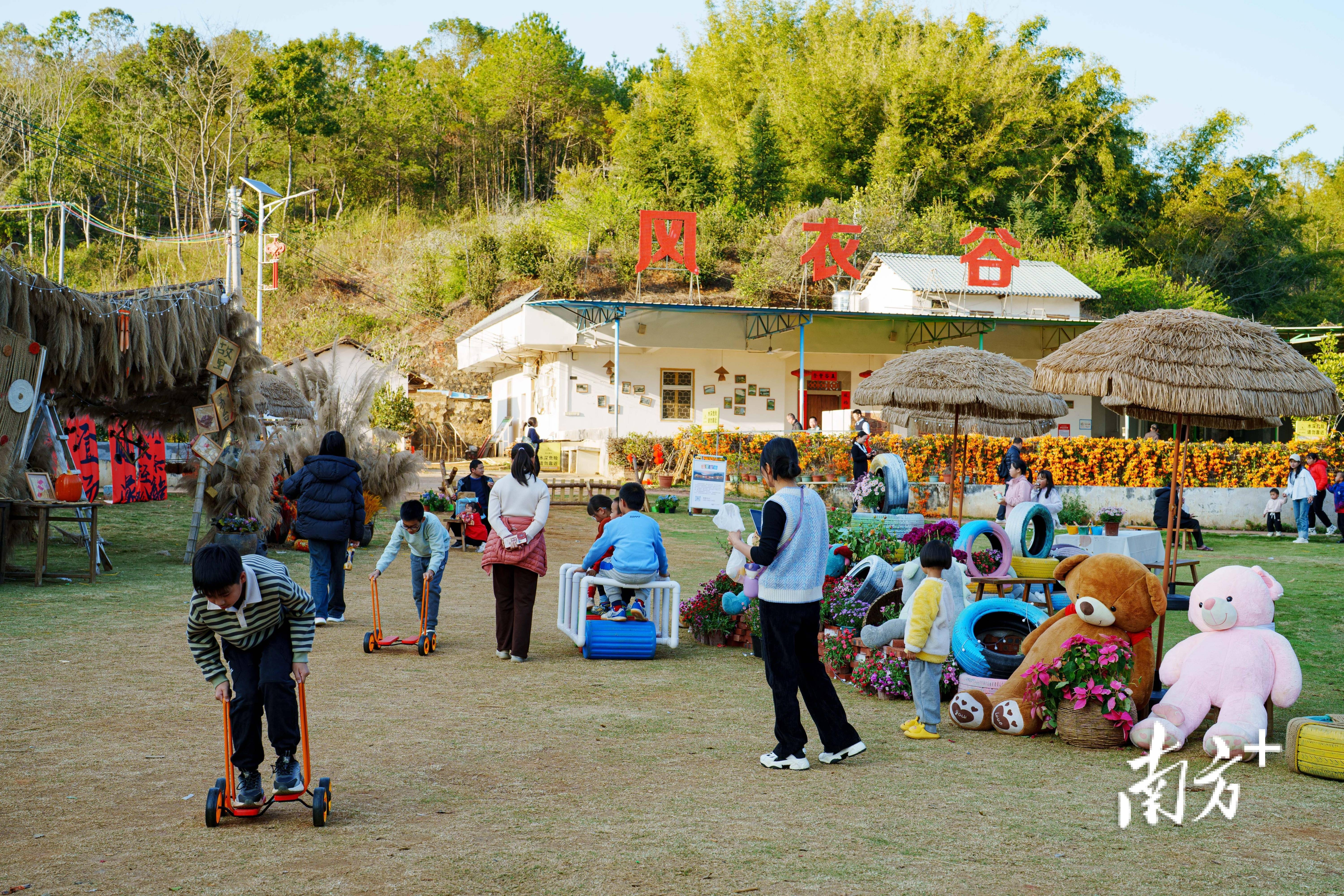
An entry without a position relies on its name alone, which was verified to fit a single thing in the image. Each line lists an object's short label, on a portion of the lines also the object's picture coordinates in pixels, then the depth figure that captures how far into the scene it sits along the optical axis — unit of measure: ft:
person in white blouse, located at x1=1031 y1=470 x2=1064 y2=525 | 40.81
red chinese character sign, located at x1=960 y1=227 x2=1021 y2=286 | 107.14
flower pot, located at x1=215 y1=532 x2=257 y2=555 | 35.68
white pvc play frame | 26.40
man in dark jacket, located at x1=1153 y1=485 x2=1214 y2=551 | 49.55
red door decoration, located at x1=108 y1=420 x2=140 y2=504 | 61.00
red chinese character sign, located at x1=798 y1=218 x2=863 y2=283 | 111.14
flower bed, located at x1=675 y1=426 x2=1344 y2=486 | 66.95
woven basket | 18.04
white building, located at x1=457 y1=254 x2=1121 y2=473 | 96.58
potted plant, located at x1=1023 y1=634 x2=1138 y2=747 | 18.03
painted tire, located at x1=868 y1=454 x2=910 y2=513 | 31.65
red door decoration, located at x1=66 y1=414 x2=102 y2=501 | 56.70
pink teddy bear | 17.66
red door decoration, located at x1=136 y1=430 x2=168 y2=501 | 64.59
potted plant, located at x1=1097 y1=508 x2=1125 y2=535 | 35.29
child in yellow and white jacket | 18.22
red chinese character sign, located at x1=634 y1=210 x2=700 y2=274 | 106.73
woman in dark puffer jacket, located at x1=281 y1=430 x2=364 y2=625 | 27.94
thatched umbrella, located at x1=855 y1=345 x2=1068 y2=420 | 46.16
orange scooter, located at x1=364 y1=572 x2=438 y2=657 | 25.62
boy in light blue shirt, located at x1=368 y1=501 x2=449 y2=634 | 25.52
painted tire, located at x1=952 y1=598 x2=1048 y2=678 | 21.20
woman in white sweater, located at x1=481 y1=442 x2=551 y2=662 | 24.53
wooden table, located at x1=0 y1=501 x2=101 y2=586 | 34.45
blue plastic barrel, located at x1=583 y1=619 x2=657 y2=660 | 25.84
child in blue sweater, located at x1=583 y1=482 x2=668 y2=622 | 26.07
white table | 32.99
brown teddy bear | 18.83
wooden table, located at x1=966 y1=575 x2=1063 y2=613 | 24.38
